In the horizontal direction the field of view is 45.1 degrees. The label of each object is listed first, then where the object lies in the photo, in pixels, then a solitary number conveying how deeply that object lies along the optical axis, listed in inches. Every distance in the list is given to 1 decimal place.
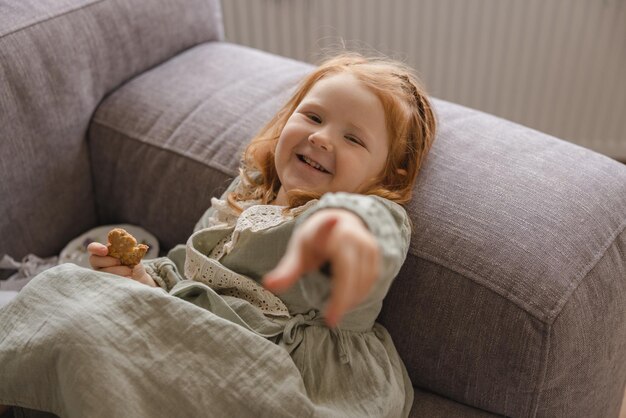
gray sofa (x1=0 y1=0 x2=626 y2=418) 41.2
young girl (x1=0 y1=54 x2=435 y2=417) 37.7
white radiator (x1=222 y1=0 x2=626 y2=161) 79.6
